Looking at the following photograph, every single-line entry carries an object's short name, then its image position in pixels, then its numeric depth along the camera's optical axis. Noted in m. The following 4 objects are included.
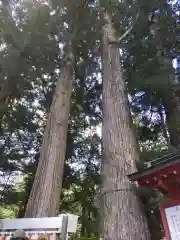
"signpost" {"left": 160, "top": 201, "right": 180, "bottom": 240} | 2.52
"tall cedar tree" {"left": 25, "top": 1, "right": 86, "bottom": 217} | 3.46
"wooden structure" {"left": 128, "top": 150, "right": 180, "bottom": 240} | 2.49
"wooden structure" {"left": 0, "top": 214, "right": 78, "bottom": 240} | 2.20
